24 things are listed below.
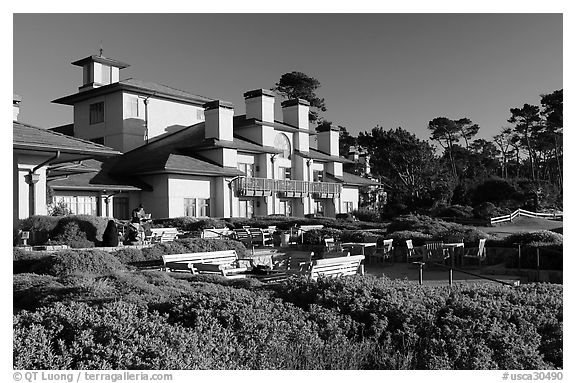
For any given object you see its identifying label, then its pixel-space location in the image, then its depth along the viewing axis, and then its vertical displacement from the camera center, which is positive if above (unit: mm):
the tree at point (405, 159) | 63750 +3854
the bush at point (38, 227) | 18484 -1011
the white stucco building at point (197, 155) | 35750 +2954
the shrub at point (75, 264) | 12250 -1504
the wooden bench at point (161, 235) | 22816 -1708
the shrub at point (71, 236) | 18297 -1325
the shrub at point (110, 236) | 18328 -1313
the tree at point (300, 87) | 68875 +13228
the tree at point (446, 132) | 78312 +8612
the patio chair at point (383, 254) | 19998 -2183
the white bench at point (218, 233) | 26577 -1890
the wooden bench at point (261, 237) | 27094 -2063
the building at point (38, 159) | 18562 +1311
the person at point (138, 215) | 23684 -870
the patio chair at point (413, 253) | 19391 -2109
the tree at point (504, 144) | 79438 +6852
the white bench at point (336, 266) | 12166 -1659
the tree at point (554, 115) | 55938 +7955
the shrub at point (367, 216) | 45938 -1873
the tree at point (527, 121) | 67688 +8810
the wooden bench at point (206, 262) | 13430 -1746
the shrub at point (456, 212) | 39009 -1371
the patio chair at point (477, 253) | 17922 -1983
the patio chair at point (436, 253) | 18469 -1988
